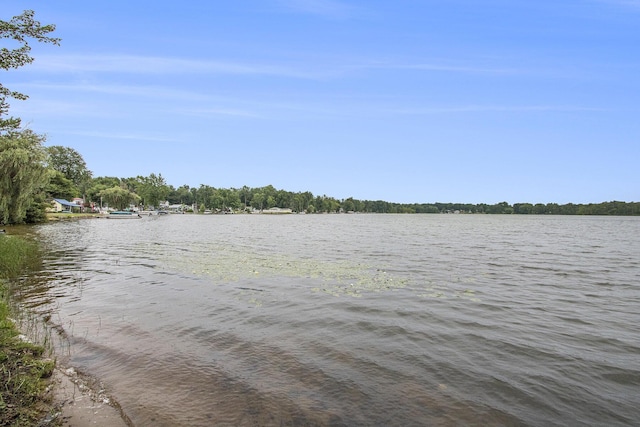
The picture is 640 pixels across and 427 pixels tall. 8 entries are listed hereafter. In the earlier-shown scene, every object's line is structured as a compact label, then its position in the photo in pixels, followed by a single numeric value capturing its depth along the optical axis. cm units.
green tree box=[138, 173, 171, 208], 18200
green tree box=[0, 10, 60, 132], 1080
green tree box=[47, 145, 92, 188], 13812
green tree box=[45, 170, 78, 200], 11588
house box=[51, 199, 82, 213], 11100
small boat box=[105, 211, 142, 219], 11938
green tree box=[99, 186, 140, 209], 13888
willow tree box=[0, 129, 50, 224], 3700
